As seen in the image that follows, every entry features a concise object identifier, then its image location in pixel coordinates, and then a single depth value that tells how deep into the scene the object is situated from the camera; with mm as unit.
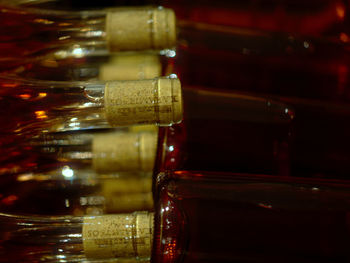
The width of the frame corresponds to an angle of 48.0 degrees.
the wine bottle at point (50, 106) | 486
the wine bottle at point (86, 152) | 529
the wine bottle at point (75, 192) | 519
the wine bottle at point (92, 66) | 582
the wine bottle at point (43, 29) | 604
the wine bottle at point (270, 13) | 772
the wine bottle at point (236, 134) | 521
